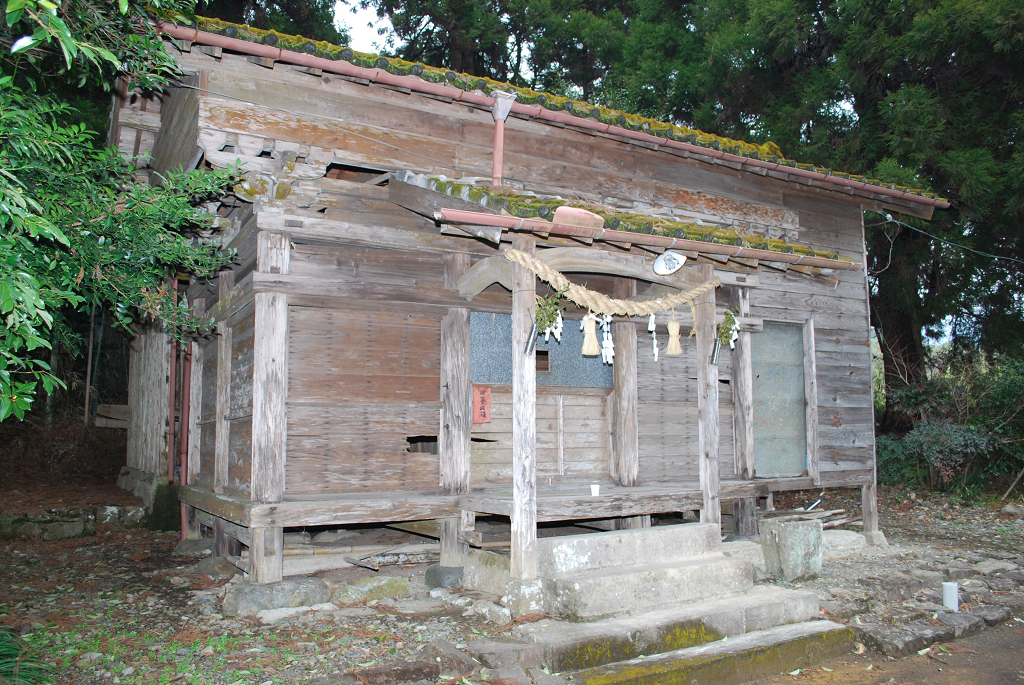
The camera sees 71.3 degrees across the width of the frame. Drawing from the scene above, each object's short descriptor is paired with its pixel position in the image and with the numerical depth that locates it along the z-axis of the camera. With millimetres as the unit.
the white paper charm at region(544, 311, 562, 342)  6411
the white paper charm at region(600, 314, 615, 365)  7117
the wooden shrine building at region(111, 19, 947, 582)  6891
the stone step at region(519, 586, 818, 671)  5230
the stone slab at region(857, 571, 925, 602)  7465
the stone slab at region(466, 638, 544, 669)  5125
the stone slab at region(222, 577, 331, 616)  6559
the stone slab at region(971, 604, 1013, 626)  7016
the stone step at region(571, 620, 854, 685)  5145
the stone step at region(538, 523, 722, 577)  6215
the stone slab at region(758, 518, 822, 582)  7680
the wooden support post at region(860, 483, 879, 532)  10328
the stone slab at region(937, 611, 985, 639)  6715
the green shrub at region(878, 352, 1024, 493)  13969
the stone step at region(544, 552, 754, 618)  5832
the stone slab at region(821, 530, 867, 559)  9352
